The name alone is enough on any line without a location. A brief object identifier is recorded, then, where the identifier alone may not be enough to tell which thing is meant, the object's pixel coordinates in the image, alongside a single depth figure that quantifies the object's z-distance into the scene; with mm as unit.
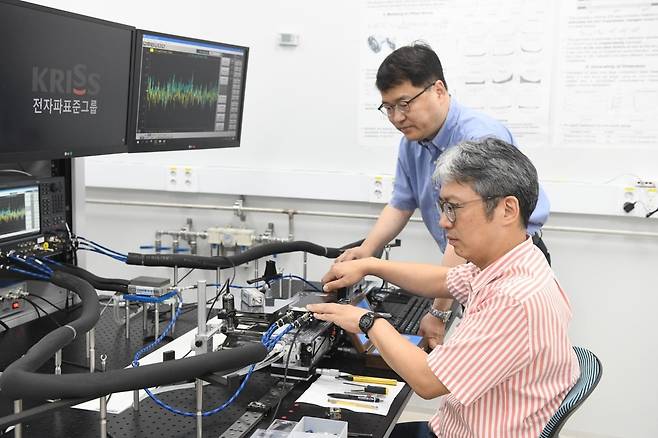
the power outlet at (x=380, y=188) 3445
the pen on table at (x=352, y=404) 1697
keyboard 2256
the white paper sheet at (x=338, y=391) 1690
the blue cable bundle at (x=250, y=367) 1631
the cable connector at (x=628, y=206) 3129
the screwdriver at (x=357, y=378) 1842
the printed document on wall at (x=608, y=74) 3104
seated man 1427
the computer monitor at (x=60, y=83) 1821
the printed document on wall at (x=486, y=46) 3234
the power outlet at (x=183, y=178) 3719
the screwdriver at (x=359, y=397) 1727
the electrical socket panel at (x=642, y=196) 3115
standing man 2270
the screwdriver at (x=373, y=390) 1770
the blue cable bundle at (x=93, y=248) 2318
